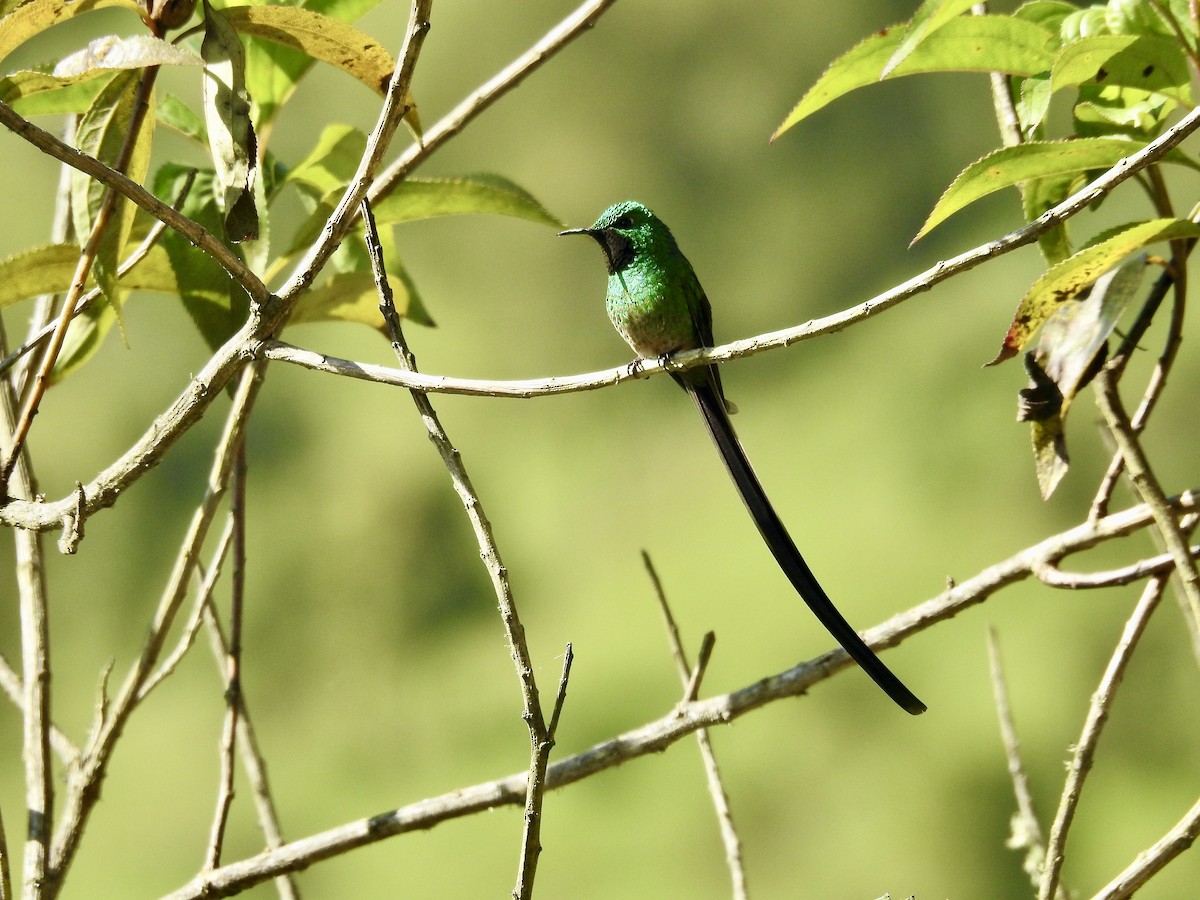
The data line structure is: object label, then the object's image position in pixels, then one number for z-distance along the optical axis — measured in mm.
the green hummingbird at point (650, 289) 7497
